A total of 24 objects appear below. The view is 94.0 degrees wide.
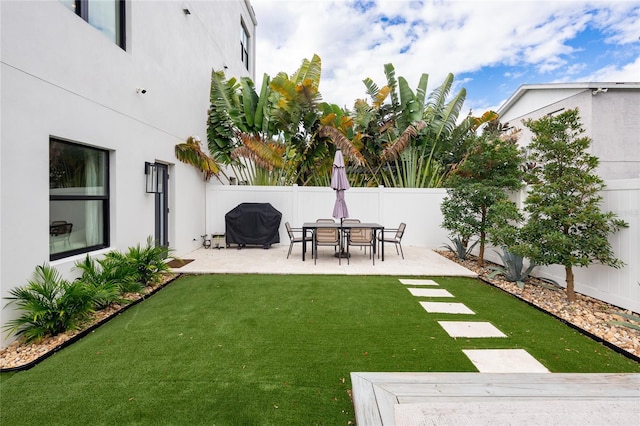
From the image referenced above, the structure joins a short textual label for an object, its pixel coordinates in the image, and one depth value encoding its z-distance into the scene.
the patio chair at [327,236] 6.96
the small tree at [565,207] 4.12
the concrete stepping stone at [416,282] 5.58
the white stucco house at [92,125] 3.29
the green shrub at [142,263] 4.80
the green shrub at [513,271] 5.46
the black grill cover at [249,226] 8.91
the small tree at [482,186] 6.13
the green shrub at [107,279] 3.98
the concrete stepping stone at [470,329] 3.47
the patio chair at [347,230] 7.16
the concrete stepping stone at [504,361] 2.73
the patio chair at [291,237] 7.26
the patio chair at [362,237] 7.08
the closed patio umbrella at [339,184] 7.28
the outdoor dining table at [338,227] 6.99
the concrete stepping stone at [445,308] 4.18
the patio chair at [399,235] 7.44
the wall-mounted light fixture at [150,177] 6.13
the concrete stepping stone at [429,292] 4.91
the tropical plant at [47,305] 3.22
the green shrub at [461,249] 7.75
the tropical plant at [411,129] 10.12
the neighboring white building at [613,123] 10.95
